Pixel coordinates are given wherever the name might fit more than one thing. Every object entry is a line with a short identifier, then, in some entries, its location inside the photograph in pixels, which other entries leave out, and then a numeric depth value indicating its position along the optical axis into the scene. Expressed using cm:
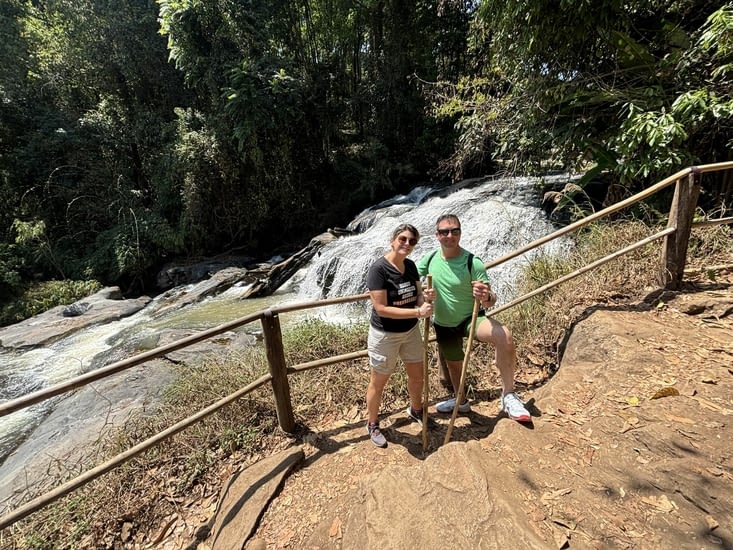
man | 255
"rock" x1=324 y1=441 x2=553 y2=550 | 161
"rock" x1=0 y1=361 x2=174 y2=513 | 315
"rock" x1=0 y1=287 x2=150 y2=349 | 785
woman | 239
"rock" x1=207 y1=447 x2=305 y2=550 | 219
